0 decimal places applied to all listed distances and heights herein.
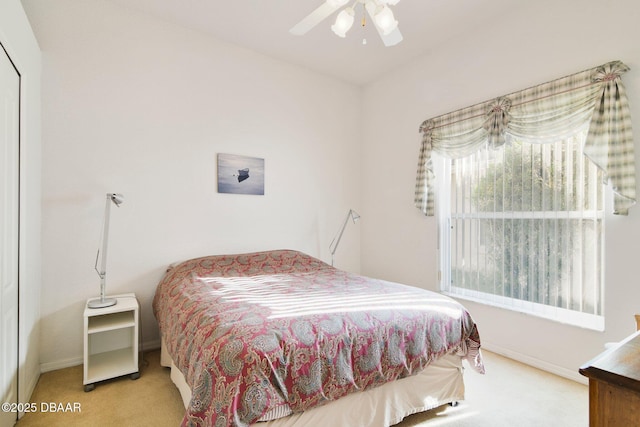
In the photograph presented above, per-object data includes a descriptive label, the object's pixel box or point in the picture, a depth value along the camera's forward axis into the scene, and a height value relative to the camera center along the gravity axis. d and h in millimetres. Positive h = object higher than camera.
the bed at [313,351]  1269 -654
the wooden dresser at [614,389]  736 -427
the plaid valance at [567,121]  2072 +699
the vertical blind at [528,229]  2320 -151
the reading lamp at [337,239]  3910 -337
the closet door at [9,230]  1598 -89
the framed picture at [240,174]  3133 +380
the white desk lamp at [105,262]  2287 -377
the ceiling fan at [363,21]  1786 +1125
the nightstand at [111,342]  2125 -1017
